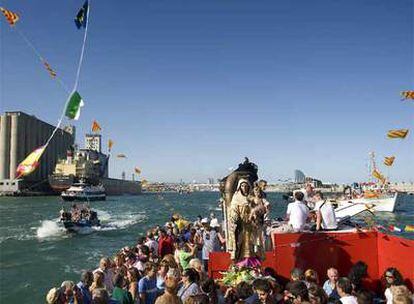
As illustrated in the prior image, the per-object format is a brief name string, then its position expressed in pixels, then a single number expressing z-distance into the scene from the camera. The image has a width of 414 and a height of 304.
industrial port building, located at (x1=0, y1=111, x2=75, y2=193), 115.19
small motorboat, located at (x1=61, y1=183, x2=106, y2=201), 93.75
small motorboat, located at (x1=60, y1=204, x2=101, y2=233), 34.06
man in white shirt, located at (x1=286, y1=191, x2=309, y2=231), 8.52
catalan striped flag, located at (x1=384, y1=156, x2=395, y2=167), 26.71
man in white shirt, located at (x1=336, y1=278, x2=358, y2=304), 5.85
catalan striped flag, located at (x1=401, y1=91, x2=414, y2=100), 15.21
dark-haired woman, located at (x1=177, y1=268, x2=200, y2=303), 5.95
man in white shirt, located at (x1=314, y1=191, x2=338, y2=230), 8.90
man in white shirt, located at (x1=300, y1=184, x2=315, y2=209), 11.89
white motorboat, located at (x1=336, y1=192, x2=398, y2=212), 64.73
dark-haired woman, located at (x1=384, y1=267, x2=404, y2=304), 6.29
